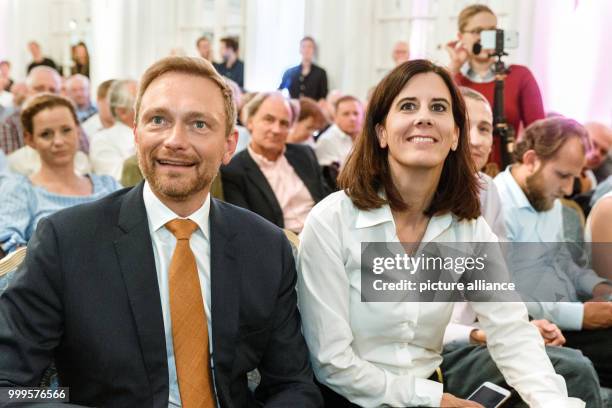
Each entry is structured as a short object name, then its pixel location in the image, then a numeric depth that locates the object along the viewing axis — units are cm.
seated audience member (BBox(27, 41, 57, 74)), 780
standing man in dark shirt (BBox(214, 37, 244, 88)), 770
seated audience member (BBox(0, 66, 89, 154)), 471
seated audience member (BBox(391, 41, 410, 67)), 734
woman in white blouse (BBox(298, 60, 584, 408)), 158
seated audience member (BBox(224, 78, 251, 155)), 486
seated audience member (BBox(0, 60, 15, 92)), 724
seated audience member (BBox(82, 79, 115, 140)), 532
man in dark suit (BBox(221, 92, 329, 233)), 335
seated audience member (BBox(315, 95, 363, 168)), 527
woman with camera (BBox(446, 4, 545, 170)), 371
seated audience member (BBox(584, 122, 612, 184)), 432
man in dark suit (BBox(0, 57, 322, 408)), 133
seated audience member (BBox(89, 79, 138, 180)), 458
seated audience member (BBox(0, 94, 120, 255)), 278
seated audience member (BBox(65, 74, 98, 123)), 605
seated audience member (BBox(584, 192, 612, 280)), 239
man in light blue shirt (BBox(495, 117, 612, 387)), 240
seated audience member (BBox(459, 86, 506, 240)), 232
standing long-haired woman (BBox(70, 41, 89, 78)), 834
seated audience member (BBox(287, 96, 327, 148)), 496
